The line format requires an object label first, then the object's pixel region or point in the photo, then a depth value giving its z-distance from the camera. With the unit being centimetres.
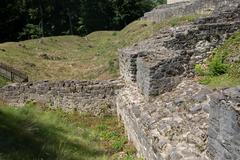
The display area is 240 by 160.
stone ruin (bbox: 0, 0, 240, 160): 348
